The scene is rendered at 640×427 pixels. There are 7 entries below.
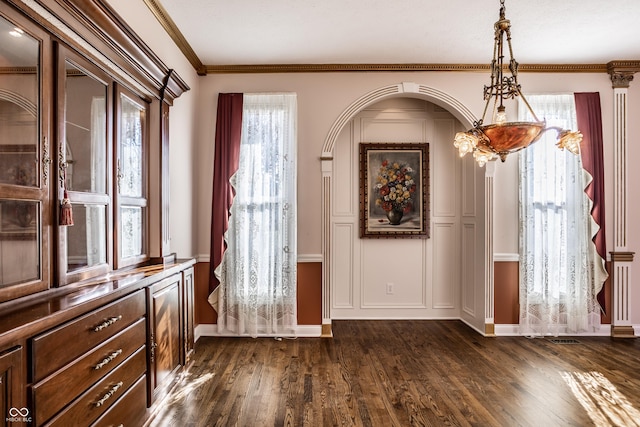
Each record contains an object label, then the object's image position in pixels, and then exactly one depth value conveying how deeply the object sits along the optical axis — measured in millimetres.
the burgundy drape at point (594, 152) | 4047
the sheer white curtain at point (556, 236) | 4035
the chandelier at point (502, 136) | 1986
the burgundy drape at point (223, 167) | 4004
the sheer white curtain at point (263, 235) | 3994
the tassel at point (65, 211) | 1833
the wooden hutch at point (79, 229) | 1480
